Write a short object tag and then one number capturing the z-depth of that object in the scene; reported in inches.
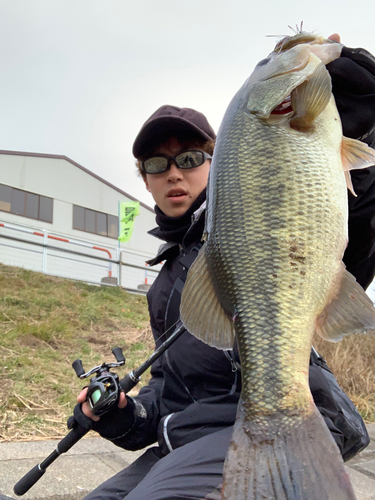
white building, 491.8
